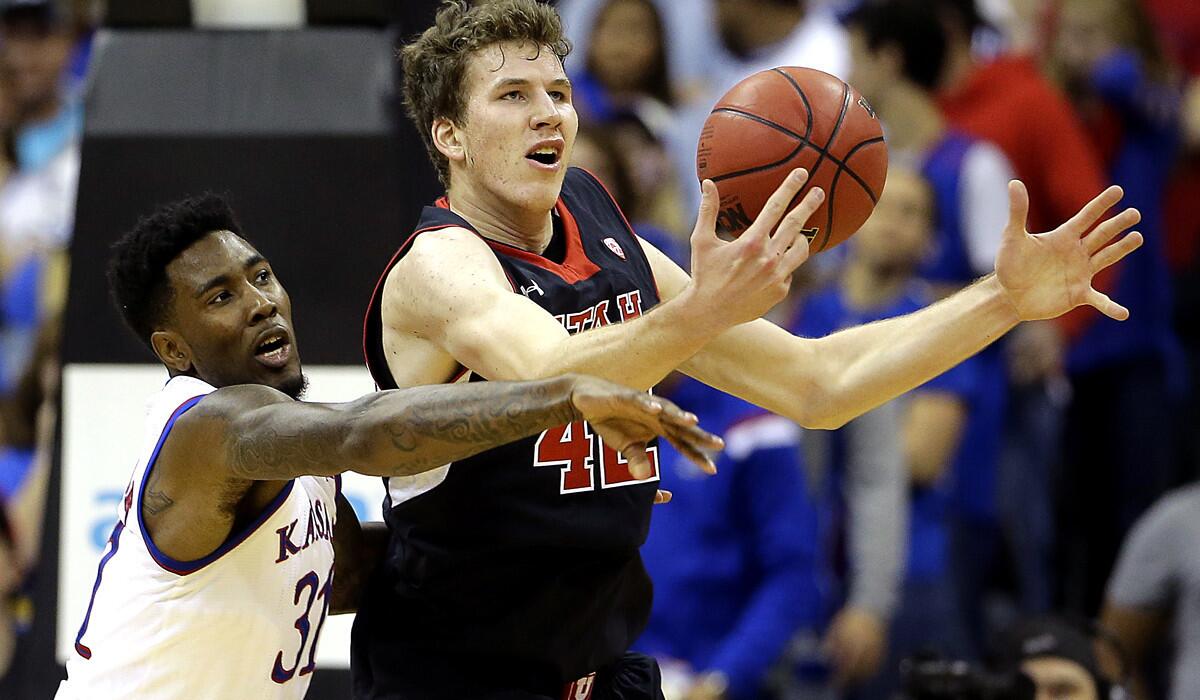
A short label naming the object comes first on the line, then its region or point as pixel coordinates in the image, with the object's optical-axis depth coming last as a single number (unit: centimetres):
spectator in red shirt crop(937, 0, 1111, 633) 1598
